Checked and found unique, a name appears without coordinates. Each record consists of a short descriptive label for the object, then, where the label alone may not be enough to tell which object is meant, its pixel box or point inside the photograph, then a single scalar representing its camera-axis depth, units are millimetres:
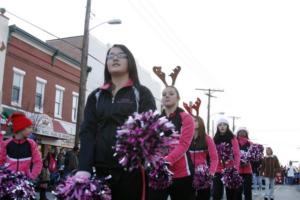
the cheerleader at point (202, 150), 8000
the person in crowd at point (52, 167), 19312
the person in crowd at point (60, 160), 20875
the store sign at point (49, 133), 26266
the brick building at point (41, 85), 24828
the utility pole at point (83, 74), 20984
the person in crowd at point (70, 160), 17516
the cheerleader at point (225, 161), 9461
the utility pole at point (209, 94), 51100
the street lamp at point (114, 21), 23172
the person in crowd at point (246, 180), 10391
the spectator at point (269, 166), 17225
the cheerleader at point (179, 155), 6033
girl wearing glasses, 4074
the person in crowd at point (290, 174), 41825
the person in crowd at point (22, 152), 7840
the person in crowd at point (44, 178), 14809
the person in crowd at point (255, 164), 12466
